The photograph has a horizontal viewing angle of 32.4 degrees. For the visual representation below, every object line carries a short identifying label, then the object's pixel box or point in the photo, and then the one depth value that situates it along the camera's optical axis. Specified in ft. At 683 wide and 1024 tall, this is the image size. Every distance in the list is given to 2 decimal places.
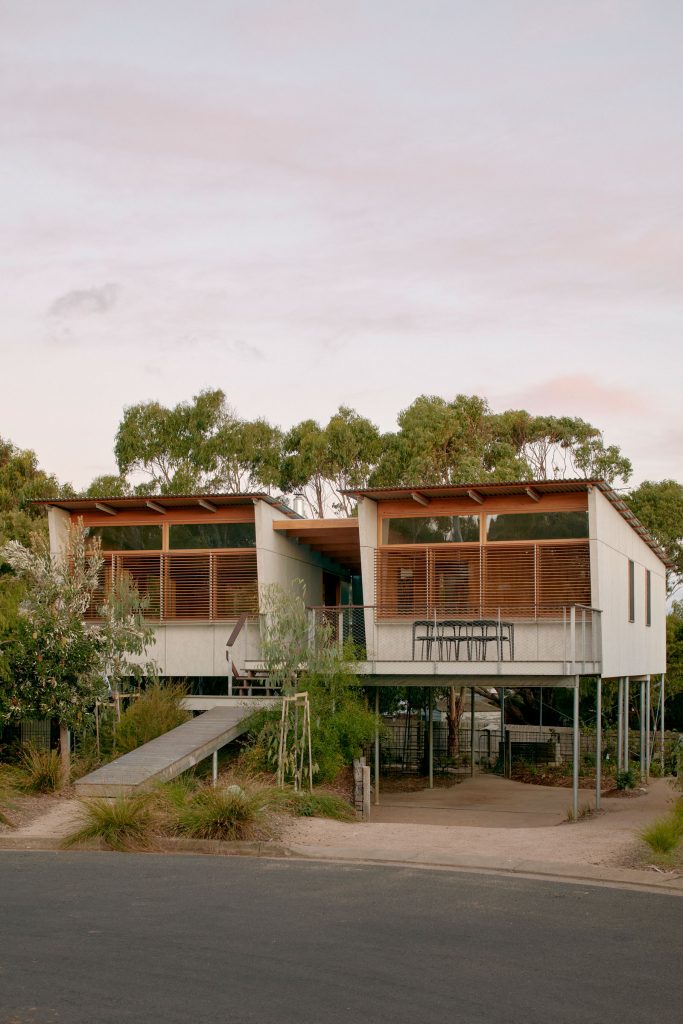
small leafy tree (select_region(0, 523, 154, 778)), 58.18
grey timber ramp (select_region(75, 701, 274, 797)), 50.75
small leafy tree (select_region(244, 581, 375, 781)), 60.80
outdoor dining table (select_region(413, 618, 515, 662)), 69.07
